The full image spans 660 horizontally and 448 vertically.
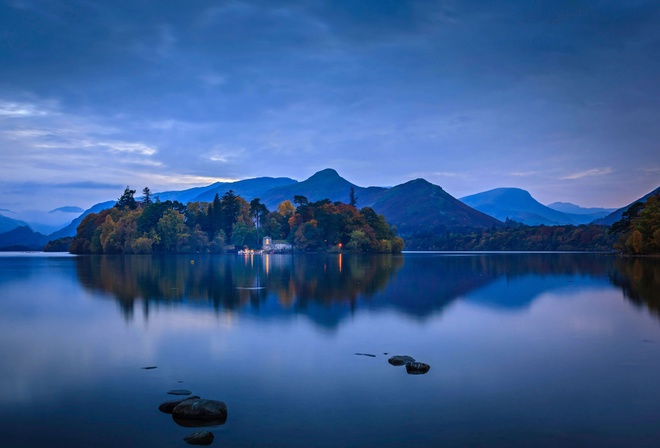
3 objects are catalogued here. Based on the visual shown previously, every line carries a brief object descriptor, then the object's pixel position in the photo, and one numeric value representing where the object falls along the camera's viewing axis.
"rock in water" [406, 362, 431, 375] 14.78
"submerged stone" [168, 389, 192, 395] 12.86
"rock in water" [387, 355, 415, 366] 15.69
